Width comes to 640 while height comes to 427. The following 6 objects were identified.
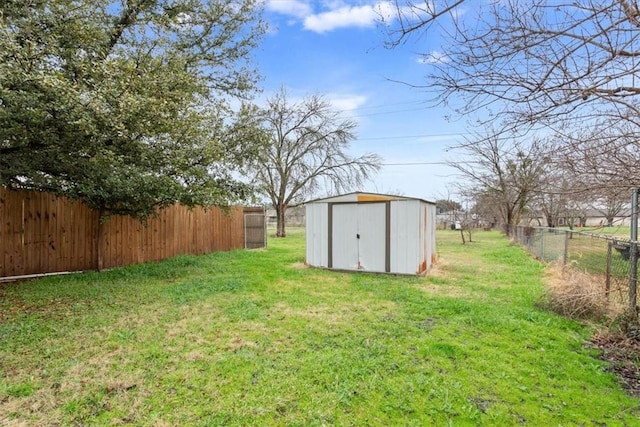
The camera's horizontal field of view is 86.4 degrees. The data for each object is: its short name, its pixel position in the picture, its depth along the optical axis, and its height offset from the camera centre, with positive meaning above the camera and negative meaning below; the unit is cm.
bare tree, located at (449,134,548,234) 1736 +160
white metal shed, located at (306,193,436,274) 711 -41
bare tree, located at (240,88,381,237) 1747 +317
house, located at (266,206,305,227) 3372 -33
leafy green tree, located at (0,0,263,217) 385 +148
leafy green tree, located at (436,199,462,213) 3192 +94
